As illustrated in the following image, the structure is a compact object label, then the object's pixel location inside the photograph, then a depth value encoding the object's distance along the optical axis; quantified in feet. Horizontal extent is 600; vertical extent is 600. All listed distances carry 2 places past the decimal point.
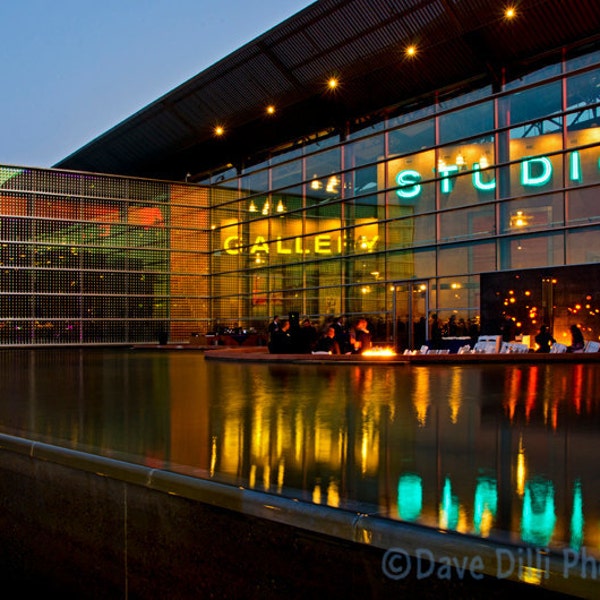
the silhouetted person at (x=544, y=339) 71.00
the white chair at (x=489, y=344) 72.79
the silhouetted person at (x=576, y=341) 67.62
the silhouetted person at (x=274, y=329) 70.38
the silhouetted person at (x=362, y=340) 66.18
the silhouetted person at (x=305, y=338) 69.00
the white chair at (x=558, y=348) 67.77
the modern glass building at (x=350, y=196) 74.74
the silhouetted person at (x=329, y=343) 66.74
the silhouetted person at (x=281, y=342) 69.00
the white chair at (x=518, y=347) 72.08
